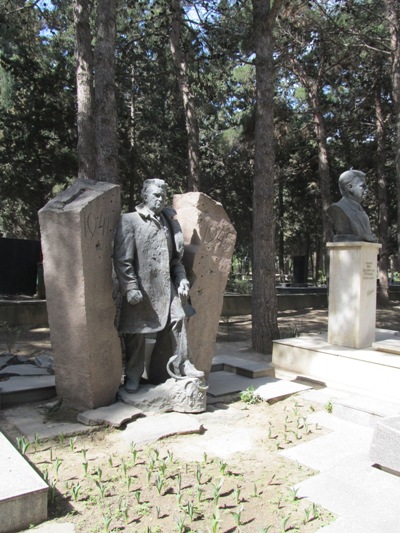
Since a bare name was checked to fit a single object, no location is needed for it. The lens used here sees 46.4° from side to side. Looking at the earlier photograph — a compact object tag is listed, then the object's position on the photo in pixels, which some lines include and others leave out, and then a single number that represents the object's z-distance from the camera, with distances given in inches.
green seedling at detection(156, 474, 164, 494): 113.3
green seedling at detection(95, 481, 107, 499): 110.3
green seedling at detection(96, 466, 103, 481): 117.6
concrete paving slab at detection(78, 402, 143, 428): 152.8
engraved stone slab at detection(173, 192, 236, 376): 192.9
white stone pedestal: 255.9
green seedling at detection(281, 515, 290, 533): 96.1
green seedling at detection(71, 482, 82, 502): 109.2
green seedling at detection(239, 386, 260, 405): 190.1
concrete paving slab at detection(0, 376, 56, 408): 173.2
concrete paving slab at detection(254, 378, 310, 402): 195.9
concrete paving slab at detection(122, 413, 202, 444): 144.7
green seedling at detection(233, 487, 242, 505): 109.8
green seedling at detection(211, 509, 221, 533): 95.0
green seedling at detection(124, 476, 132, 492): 114.4
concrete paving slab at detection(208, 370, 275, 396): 199.5
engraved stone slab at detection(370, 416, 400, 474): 123.6
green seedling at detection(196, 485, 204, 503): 110.0
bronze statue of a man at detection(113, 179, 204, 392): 168.2
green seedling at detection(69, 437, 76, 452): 136.9
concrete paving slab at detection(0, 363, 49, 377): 206.1
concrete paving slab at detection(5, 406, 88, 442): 144.9
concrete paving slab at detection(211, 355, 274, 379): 227.6
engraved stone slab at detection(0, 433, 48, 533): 96.1
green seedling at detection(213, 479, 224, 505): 108.3
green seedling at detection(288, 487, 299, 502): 111.1
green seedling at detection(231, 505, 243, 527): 100.0
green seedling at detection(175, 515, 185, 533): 96.6
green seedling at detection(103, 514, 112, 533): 95.1
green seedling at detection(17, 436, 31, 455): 128.4
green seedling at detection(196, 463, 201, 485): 117.3
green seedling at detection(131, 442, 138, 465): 129.0
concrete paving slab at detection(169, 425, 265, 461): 137.2
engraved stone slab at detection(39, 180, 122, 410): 159.3
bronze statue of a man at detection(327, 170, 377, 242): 264.4
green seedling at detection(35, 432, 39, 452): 136.0
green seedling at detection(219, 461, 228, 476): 124.1
